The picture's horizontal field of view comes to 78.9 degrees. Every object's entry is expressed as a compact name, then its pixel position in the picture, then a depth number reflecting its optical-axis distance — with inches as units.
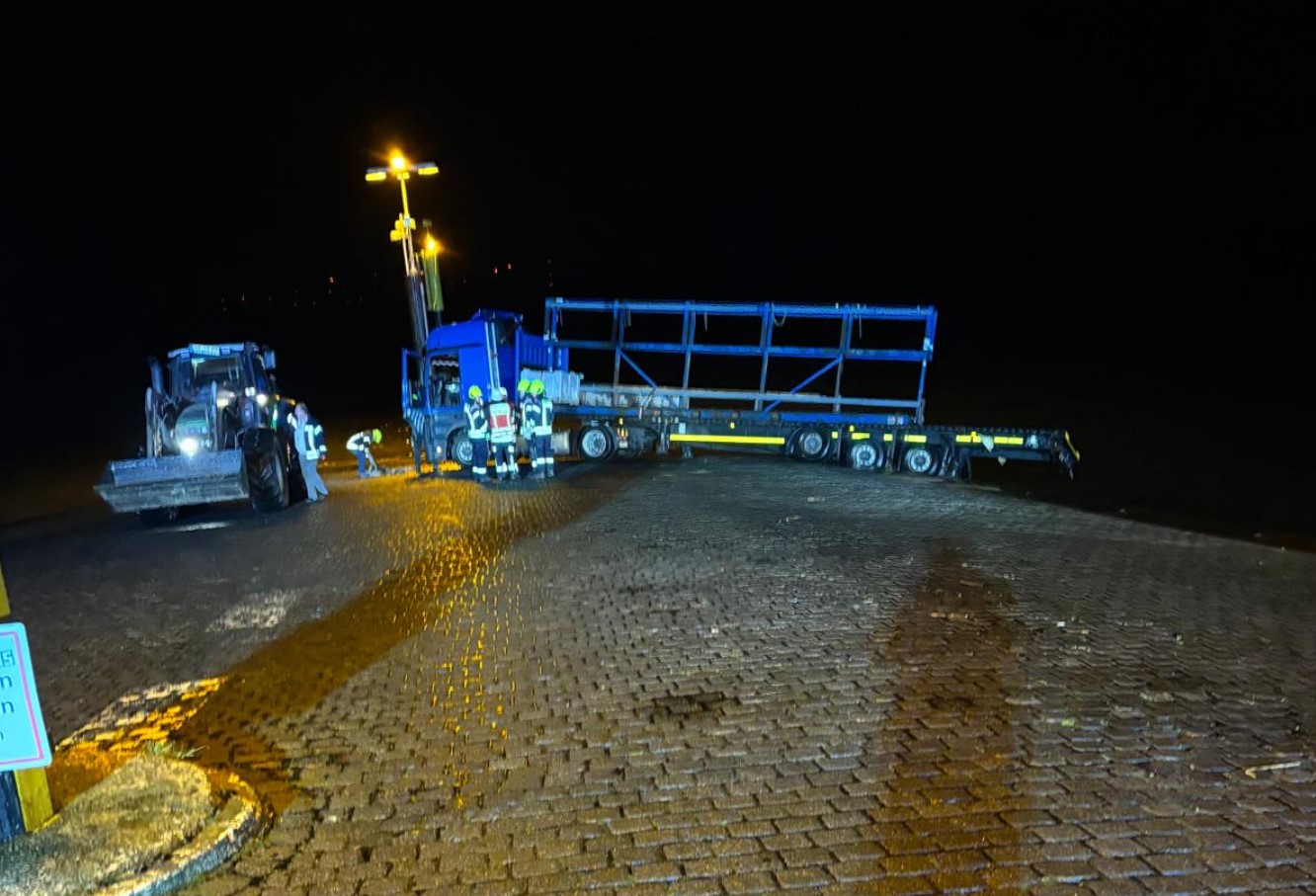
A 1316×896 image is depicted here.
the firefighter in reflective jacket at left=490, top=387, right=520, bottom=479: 548.4
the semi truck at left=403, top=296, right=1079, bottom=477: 652.7
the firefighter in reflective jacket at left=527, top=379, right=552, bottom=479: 566.9
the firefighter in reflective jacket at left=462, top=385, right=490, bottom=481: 557.0
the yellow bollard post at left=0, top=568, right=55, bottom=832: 133.3
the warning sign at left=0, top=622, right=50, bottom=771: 123.4
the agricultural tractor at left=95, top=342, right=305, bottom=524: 437.4
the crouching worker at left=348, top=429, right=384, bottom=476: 631.2
